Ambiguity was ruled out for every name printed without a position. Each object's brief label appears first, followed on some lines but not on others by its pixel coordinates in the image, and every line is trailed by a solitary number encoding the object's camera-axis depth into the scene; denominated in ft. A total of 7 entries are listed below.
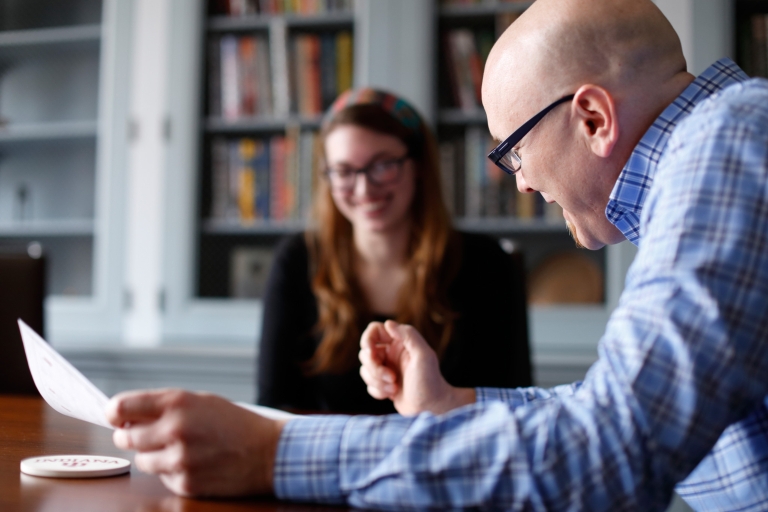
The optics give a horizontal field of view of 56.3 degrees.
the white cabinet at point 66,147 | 8.23
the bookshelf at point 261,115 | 7.97
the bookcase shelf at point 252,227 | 8.07
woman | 5.68
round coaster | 2.19
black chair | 5.24
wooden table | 1.86
